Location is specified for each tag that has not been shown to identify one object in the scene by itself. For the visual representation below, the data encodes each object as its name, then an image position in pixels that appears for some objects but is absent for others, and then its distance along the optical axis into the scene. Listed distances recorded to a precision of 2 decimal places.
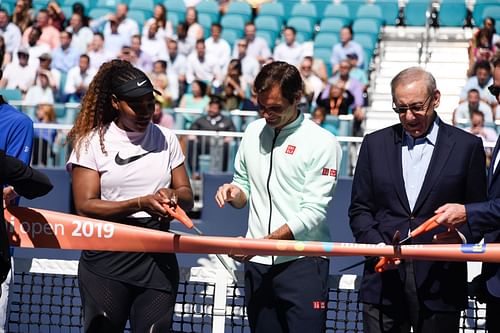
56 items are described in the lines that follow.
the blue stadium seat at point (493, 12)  18.86
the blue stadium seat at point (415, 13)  19.80
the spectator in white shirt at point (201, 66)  18.06
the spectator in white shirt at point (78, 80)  17.83
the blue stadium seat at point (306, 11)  20.05
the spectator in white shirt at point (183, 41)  18.86
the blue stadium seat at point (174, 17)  19.94
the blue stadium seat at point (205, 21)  19.84
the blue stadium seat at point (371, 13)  19.61
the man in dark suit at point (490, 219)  5.36
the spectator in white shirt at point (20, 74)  17.94
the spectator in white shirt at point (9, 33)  19.28
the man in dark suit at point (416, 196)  5.57
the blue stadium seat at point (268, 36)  19.23
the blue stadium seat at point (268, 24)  19.62
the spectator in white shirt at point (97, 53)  18.45
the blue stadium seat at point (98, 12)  20.27
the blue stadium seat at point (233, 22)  19.83
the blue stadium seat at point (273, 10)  20.20
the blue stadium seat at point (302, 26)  19.59
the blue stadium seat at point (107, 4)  20.64
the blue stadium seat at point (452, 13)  19.59
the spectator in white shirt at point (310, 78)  16.98
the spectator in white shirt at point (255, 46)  18.36
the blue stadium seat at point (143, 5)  20.38
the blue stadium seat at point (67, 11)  20.37
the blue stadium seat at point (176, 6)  20.23
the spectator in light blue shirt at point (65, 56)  18.75
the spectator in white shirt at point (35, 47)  18.53
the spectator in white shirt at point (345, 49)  18.16
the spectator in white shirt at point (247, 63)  17.69
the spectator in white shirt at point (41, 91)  17.58
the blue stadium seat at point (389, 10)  19.89
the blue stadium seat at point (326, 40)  18.92
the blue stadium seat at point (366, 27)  19.23
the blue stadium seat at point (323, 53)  18.47
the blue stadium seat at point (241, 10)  20.33
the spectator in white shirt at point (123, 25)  19.36
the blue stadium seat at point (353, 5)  20.12
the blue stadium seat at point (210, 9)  20.34
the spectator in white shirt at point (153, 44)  18.64
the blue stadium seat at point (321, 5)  20.44
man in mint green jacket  5.82
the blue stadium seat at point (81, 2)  20.69
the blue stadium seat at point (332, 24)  19.38
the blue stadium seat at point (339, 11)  19.83
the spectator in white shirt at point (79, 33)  19.22
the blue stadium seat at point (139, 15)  19.95
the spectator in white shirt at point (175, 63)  17.95
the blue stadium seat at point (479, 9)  19.20
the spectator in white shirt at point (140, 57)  18.29
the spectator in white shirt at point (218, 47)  18.44
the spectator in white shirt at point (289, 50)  18.39
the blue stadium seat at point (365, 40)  18.73
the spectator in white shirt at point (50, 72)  17.98
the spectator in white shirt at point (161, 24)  19.16
